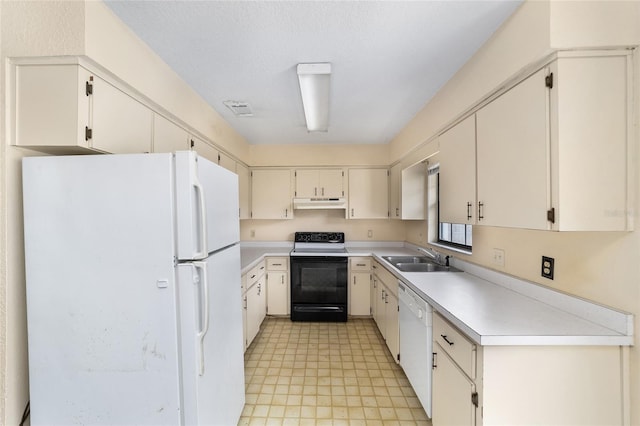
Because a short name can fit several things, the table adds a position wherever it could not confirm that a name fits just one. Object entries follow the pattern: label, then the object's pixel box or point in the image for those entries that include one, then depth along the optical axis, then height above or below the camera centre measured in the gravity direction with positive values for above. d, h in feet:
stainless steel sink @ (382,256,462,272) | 8.16 -1.88
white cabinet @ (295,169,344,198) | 12.56 +1.42
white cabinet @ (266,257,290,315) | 11.71 -3.27
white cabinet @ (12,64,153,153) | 3.95 +1.64
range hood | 12.12 +0.37
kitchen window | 9.39 -0.31
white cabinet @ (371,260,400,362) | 7.88 -3.40
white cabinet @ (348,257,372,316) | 11.57 -3.70
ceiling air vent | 7.91 +3.34
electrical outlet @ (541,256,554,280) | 4.66 -1.07
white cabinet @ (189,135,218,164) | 7.38 +1.98
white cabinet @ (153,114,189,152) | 5.65 +1.84
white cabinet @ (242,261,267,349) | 8.69 -3.46
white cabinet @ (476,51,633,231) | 3.62 +0.98
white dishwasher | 5.48 -3.12
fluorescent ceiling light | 5.80 +3.15
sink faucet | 8.07 -1.57
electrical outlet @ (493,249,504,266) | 5.94 -1.12
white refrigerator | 3.78 -1.15
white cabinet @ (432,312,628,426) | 3.66 -2.53
